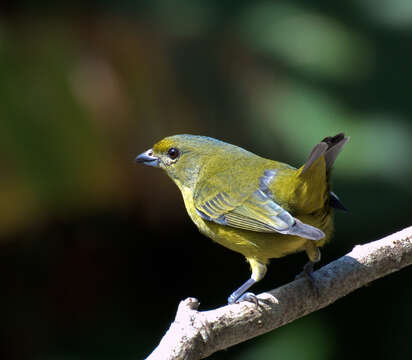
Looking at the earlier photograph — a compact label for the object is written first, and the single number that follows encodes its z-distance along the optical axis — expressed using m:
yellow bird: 5.82
